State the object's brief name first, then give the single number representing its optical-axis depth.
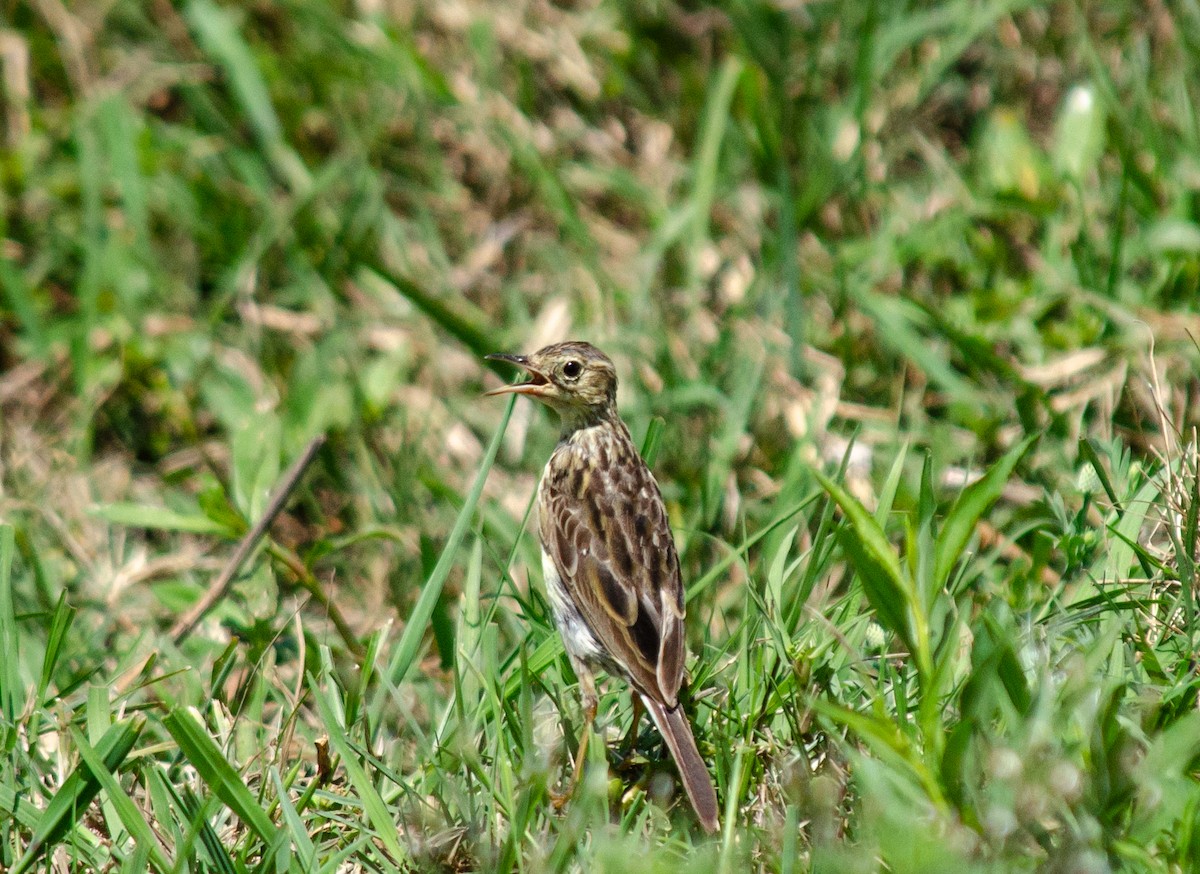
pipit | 8.37
